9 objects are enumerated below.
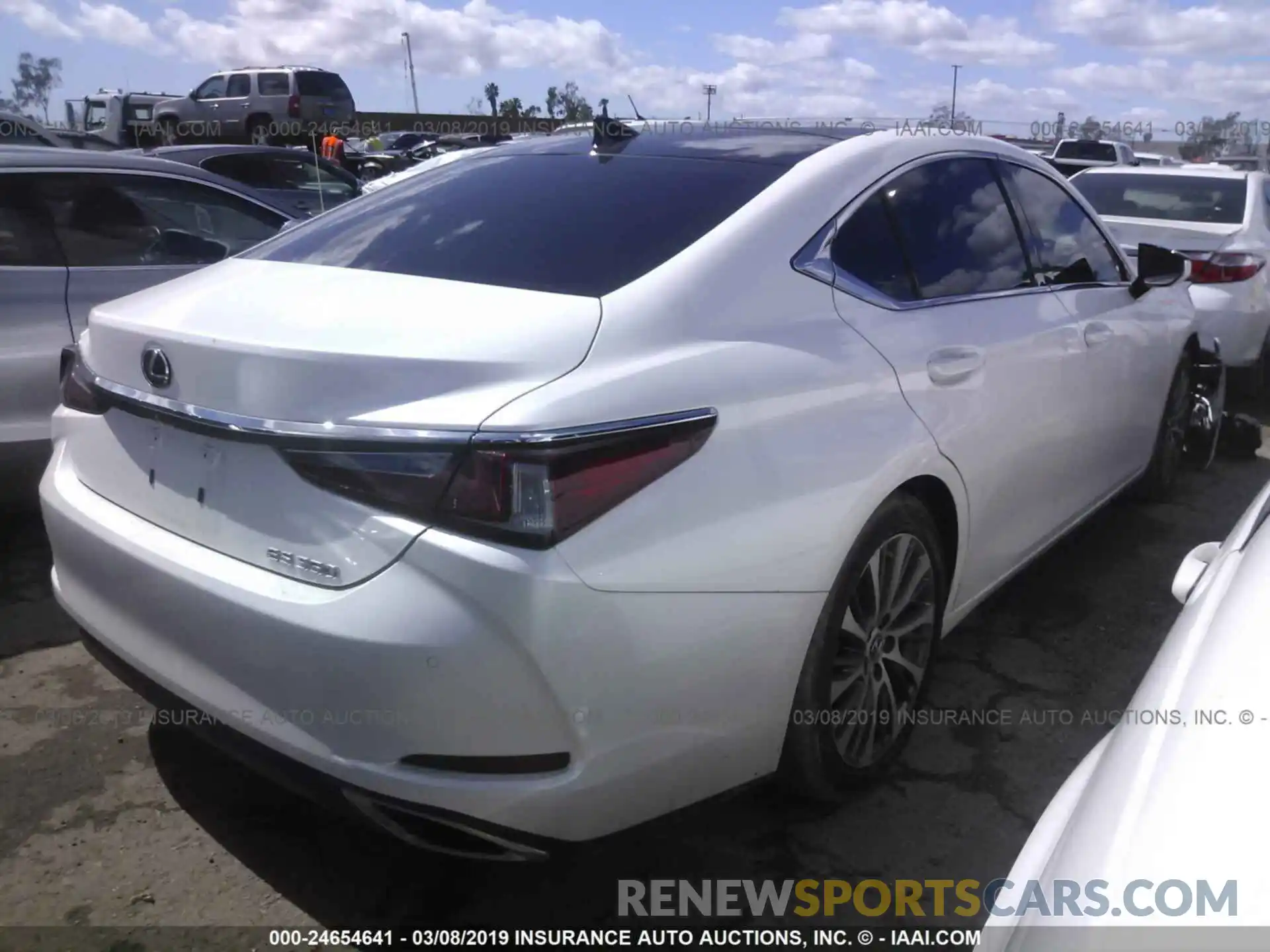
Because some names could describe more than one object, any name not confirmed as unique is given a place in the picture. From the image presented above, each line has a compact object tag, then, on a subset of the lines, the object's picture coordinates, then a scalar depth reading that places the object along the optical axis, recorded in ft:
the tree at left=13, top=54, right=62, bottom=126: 285.02
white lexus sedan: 5.92
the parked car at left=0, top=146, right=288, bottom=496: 12.66
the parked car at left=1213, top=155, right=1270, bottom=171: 80.53
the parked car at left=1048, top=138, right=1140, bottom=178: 64.08
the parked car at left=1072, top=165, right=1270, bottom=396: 21.30
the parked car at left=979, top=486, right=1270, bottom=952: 3.83
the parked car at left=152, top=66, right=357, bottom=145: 73.82
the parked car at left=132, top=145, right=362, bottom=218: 31.89
